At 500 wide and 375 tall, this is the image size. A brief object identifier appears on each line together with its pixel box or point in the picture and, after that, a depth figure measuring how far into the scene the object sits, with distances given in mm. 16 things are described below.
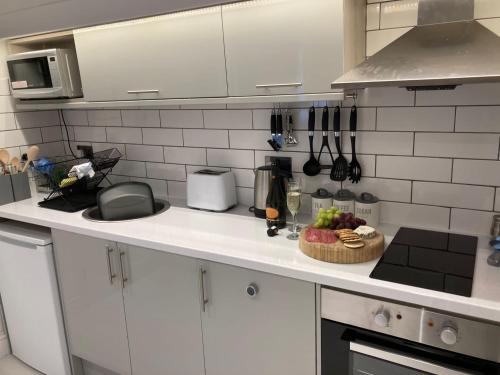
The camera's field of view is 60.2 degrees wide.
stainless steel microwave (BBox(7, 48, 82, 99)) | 2234
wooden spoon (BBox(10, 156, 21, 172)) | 2483
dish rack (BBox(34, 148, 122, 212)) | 2350
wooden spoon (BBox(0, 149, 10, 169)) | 2449
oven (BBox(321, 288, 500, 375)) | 1250
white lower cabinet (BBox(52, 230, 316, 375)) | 1579
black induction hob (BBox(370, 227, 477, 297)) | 1352
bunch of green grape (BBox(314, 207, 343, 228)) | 1679
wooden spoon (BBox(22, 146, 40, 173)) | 2531
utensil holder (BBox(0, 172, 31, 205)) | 2414
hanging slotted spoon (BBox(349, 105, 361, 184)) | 1826
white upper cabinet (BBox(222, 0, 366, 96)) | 1525
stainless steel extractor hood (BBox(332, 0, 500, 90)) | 1212
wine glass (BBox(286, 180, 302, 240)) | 1750
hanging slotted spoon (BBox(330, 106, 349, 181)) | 1875
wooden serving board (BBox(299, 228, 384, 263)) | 1512
